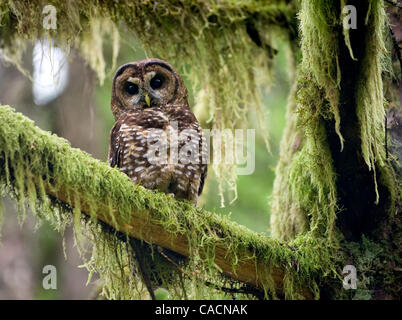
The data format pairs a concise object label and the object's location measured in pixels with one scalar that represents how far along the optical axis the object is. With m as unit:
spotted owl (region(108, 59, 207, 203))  3.49
